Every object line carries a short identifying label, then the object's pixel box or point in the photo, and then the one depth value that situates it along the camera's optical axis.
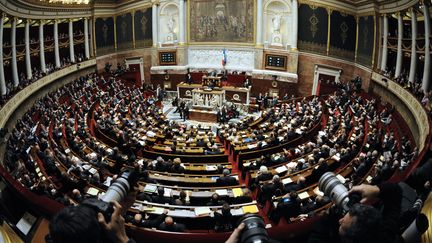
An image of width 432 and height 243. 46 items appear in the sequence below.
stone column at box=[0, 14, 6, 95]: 19.59
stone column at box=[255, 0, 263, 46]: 28.41
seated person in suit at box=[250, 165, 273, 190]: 10.66
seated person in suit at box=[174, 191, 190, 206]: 8.78
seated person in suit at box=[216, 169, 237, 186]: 10.35
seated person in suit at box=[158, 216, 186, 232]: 7.04
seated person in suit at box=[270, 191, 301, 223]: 8.10
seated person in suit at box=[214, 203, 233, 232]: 7.69
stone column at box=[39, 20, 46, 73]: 24.85
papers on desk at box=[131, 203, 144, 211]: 8.26
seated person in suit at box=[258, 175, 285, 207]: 9.28
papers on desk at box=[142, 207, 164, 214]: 8.09
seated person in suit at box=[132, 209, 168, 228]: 7.26
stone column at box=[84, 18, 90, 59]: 31.03
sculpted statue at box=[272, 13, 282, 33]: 28.14
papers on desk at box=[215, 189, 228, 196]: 9.47
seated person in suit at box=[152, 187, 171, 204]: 9.06
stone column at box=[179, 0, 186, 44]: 30.37
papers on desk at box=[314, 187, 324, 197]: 8.98
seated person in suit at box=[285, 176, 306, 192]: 9.65
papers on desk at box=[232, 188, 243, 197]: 9.47
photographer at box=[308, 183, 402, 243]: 2.45
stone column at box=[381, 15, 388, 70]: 21.02
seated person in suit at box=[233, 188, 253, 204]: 9.11
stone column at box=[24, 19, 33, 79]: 23.17
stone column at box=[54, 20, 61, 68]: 26.95
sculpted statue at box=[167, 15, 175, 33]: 31.36
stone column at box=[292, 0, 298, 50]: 27.12
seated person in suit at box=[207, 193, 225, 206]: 8.89
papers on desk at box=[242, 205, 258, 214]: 8.43
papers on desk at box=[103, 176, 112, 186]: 10.06
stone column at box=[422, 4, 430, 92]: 15.88
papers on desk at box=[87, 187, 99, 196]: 9.14
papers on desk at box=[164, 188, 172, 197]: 9.45
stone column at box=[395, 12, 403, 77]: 19.15
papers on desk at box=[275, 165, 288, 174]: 11.46
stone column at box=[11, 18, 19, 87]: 21.12
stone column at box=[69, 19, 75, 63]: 29.11
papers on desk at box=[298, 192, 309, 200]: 8.98
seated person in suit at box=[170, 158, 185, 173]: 11.64
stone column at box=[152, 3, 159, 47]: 31.39
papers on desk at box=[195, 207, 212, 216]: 8.15
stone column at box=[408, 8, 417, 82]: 17.48
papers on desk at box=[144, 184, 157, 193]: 9.51
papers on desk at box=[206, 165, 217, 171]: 11.86
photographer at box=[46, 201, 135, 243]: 2.30
